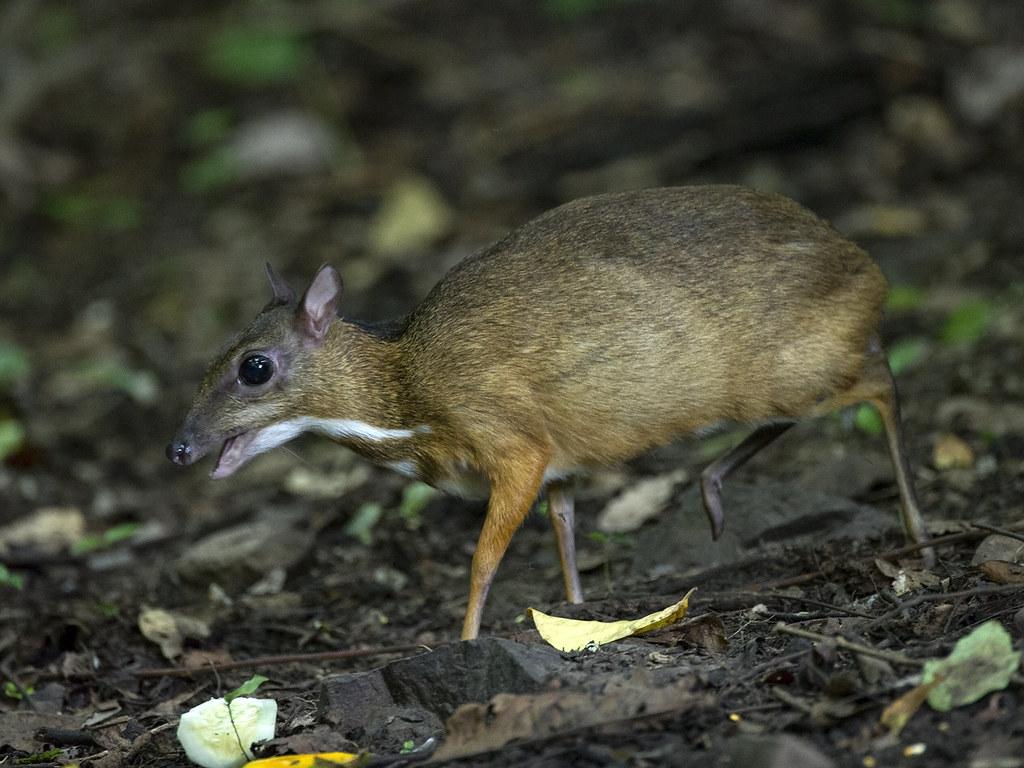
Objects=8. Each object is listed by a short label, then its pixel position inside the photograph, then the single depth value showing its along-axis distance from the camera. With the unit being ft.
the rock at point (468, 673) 27.66
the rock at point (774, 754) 22.06
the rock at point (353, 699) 29.73
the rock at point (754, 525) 39.19
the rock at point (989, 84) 68.23
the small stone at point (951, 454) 43.16
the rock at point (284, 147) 79.25
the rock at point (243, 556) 43.39
